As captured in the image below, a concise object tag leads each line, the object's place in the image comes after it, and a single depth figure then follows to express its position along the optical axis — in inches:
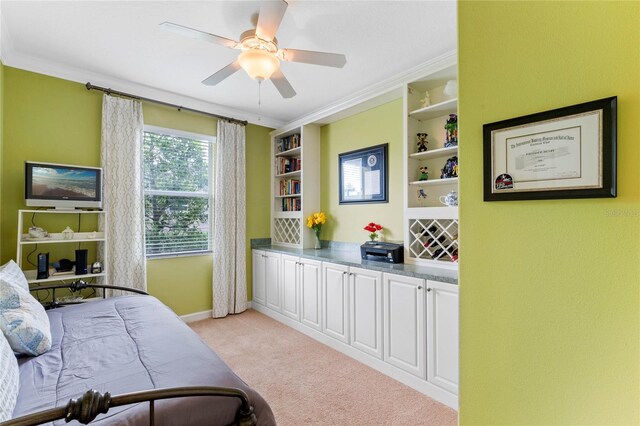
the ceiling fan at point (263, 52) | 70.7
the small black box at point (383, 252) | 108.8
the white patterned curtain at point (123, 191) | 121.5
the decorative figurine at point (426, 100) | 109.3
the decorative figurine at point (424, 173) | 112.0
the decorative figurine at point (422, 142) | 113.0
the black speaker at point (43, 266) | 100.1
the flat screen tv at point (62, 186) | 101.3
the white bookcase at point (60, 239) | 99.3
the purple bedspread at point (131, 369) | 44.4
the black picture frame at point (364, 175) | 131.2
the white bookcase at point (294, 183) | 158.1
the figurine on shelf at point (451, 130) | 100.8
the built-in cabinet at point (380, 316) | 84.3
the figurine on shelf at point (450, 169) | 100.9
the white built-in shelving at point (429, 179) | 101.0
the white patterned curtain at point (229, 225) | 152.9
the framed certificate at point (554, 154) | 31.5
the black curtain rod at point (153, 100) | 119.7
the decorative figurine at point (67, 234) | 104.8
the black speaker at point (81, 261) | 107.3
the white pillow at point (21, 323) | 57.8
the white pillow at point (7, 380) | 39.5
